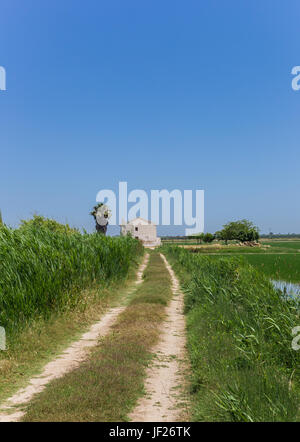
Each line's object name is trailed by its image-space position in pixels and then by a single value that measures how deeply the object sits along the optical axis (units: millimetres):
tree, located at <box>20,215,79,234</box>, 44041
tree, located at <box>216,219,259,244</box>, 115775
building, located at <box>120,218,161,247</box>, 94312
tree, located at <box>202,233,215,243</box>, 123000
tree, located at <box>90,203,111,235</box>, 65812
